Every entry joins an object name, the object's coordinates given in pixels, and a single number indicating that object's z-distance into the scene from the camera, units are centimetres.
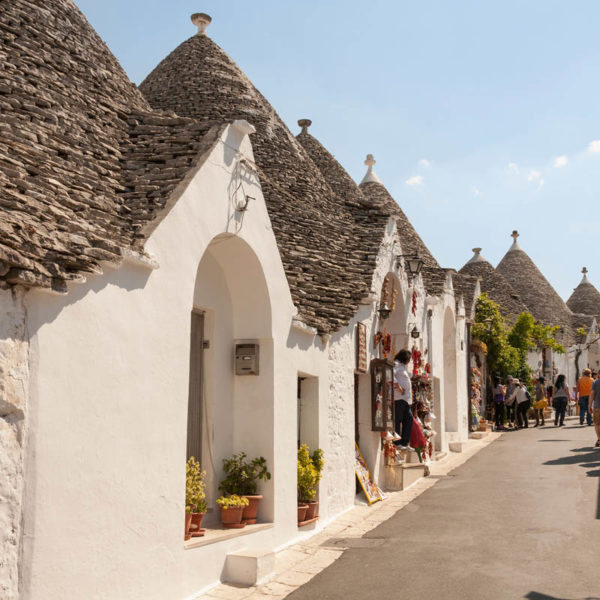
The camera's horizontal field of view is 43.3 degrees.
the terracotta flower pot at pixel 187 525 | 668
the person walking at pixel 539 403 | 2312
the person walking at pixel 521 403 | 2207
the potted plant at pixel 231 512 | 746
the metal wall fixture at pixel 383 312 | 1267
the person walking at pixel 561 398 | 2097
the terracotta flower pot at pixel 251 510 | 789
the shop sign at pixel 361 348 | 1162
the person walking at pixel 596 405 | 1416
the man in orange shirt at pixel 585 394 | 1894
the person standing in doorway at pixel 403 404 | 1285
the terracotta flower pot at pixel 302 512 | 893
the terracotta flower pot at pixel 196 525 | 685
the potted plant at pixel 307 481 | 908
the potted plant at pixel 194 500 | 686
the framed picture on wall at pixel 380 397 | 1200
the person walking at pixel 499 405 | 2347
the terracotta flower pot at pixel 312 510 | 916
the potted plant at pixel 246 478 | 791
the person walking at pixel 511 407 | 2250
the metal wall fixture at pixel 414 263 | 1515
